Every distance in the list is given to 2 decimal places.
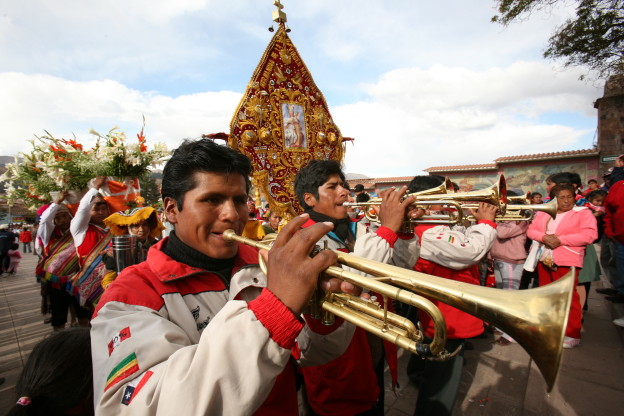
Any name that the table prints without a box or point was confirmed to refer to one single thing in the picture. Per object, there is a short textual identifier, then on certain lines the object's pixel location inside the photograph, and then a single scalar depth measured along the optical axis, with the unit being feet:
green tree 41.32
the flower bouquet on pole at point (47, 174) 12.58
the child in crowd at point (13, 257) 28.39
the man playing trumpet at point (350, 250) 6.01
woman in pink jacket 13.03
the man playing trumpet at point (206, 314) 2.55
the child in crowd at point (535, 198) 22.27
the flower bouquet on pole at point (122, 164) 12.21
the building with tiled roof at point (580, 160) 59.21
